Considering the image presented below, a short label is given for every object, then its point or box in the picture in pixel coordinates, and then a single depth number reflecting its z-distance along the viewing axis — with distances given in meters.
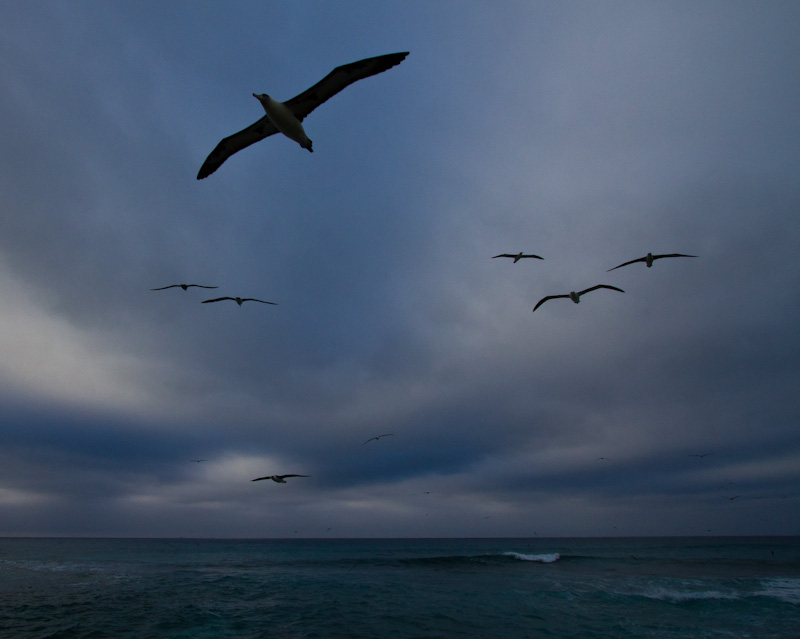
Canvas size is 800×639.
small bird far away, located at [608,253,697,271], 15.54
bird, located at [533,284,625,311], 16.61
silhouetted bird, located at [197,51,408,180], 9.66
